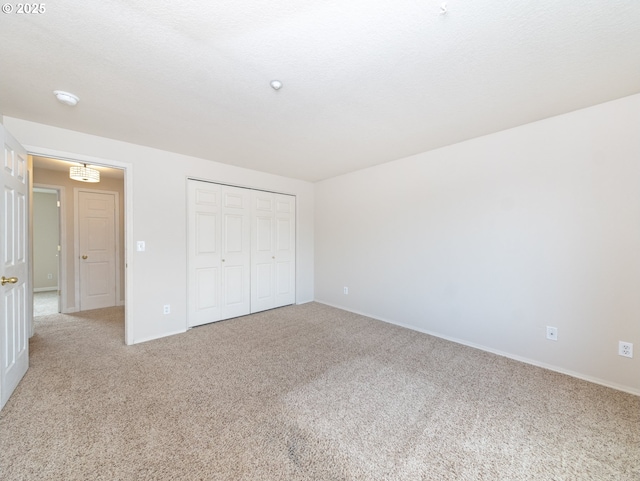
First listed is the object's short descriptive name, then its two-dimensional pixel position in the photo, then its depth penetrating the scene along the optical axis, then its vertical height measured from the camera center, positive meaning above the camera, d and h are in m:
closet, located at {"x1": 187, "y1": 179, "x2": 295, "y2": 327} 3.59 -0.21
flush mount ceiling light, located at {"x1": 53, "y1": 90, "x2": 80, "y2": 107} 1.97 +1.12
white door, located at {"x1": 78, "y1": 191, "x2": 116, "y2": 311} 4.41 -0.19
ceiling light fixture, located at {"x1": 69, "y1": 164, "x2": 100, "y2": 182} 3.43 +0.89
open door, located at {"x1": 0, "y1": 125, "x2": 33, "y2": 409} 1.86 -0.23
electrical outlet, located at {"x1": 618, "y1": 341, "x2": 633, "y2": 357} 2.06 -0.91
